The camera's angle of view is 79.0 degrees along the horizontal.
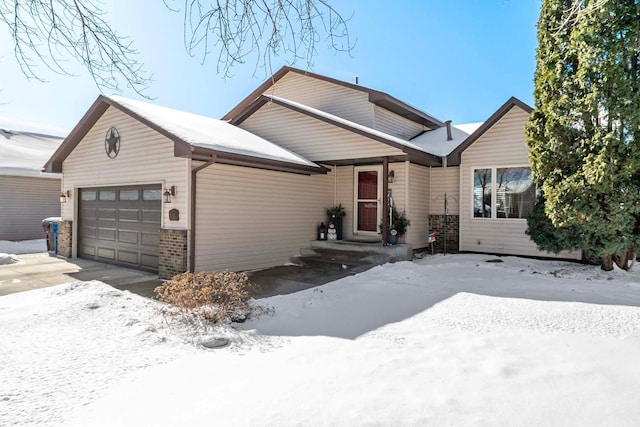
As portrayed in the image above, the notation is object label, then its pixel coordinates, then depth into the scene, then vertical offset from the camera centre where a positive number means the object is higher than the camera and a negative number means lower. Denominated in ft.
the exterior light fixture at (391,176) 36.25 +3.62
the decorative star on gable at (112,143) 32.81 +5.97
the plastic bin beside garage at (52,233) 41.09 -2.22
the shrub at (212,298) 16.49 -3.66
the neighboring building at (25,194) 49.93 +2.38
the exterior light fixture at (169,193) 27.76 +1.44
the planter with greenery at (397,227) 34.45 -1.09
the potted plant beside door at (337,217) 38.04 -0.26
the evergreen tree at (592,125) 23.22 +5.90
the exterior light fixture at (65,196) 39.05 +1.62
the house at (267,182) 28.19 +2.84
